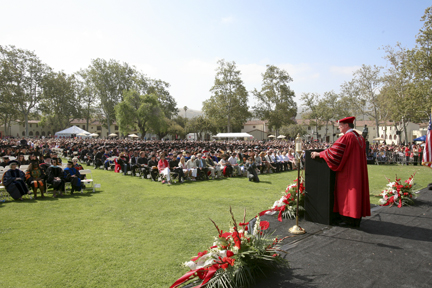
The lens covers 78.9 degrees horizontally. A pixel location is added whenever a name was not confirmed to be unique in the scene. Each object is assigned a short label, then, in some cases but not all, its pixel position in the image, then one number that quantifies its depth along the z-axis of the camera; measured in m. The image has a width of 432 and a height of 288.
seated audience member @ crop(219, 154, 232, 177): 13.45
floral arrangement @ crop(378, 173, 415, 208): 6.09
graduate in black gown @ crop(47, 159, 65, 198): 8.81
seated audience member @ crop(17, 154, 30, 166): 12.08
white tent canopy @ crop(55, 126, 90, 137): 31.26
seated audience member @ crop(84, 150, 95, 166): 17.98
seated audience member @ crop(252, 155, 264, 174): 14.73
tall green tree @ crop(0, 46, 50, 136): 44.98
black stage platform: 2.84
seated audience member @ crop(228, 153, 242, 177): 13.86
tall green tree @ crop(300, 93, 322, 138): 57.38
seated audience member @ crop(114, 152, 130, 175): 13.85
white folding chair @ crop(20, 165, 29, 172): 10.33
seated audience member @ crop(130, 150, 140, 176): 13.19
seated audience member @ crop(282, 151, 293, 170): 16.91
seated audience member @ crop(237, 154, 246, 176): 13.76
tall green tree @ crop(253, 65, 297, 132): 52.50
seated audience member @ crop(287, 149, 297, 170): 17.14
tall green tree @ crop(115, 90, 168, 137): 47.69
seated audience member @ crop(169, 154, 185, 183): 11.88
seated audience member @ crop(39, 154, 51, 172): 10.21
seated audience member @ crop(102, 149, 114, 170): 15.65
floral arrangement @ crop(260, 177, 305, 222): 5.17
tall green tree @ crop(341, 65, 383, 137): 37.31
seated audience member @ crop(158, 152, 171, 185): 11.38
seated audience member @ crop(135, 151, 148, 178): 12.61
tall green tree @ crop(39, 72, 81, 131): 52.59
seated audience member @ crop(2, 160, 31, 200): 8.06
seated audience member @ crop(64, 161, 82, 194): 9.34
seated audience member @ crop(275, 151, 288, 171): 16.43
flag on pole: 6.40
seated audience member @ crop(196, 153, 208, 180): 12.56
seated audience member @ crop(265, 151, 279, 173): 15.70
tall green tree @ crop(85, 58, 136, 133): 54.59
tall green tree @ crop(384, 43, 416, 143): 23.40
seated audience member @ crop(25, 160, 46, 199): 8.60
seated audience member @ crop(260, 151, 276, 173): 15.20
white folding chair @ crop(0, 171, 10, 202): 8.11
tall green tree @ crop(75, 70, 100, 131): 56.59
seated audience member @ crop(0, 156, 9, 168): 10.37
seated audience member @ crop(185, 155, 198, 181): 12.40
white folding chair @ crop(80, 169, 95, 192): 9.58
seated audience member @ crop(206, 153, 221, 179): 12.93
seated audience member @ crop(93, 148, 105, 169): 16.66
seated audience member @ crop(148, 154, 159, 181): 12.01
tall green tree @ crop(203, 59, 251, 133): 50.27
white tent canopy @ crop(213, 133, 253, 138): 46.94
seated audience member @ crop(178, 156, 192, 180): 12.20
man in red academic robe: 4.35
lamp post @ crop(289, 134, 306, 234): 4.29
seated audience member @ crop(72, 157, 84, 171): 9.75
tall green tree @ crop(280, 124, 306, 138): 63.01
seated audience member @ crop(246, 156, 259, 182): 11.94
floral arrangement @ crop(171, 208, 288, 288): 2.70
